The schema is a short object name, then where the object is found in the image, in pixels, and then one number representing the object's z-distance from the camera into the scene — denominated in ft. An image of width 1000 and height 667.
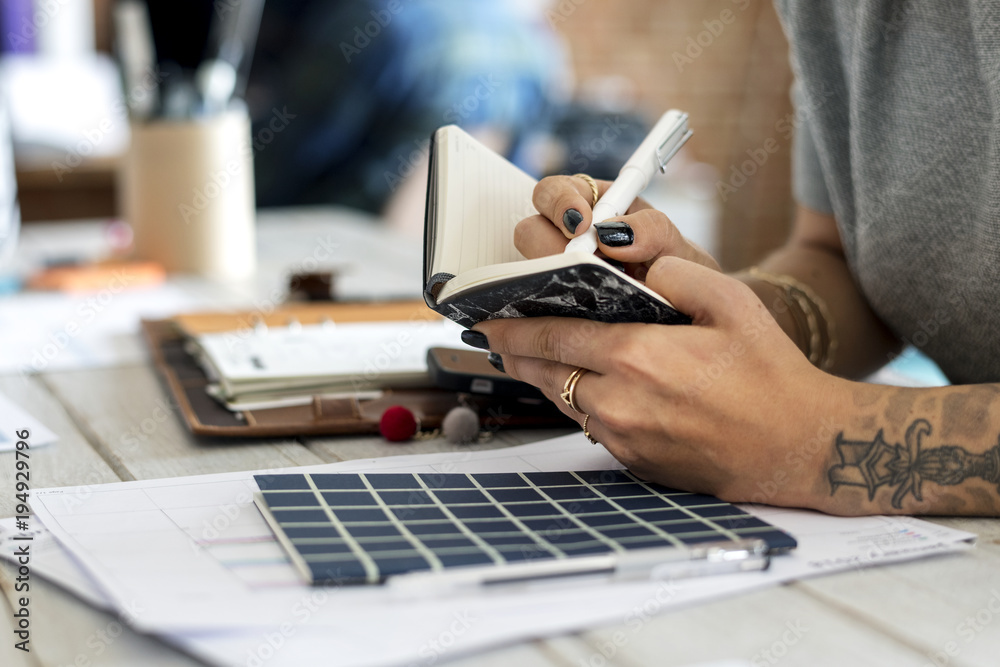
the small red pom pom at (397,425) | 2.13
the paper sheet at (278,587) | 1.21
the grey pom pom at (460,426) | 2.12
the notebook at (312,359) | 2.31
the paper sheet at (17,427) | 2.08
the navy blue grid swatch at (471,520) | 1.38
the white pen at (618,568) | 1.33
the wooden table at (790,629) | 1.23
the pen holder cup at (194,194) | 4.13
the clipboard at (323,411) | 2.14
